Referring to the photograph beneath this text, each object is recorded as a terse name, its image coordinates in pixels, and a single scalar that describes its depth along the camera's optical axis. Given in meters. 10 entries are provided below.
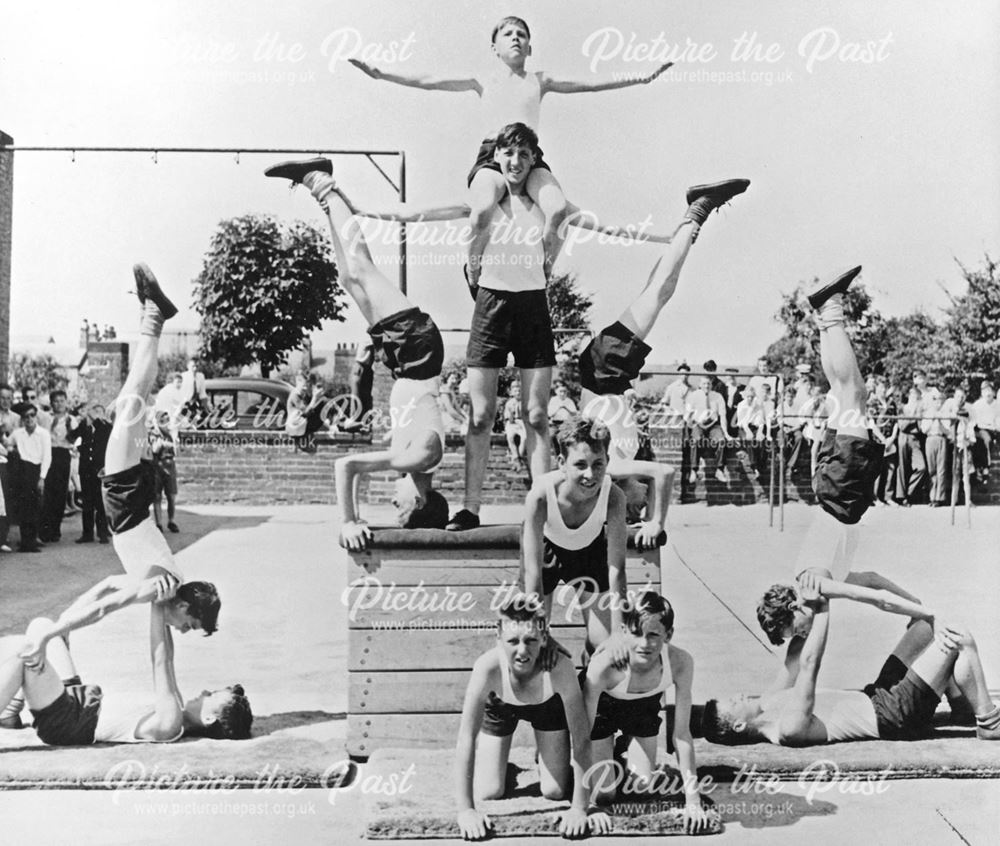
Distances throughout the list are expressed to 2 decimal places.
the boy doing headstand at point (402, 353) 5.02
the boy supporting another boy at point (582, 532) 4.39
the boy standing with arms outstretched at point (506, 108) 4.86
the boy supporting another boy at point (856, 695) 5.10
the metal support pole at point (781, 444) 9.56
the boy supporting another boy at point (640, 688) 4.35
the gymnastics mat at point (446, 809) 4.19
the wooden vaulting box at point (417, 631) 4.82
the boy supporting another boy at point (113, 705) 4.95
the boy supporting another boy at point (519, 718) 4.16
